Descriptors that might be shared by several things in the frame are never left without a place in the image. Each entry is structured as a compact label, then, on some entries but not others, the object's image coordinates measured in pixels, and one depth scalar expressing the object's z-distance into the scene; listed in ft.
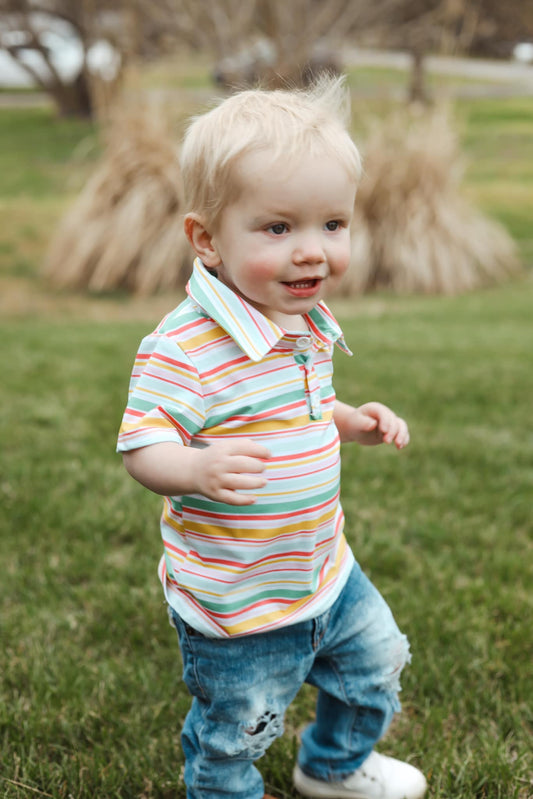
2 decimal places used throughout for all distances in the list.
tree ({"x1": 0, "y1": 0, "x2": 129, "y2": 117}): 71.67
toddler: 5.28
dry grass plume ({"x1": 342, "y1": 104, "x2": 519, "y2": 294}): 31.78
